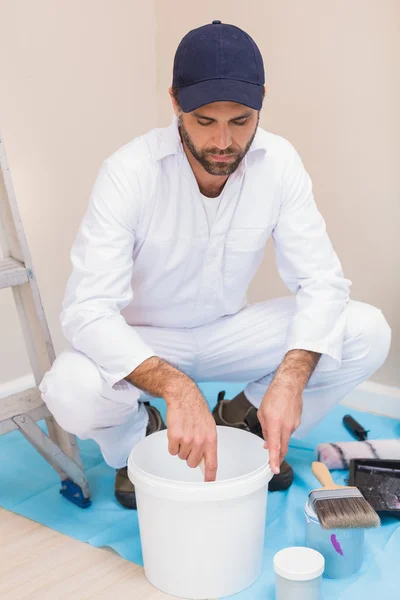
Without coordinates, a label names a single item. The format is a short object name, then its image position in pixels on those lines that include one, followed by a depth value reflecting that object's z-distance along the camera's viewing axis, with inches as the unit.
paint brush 52.3
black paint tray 62.7
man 57.4
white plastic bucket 50.4
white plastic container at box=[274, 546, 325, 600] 49.1
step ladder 64.7
